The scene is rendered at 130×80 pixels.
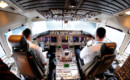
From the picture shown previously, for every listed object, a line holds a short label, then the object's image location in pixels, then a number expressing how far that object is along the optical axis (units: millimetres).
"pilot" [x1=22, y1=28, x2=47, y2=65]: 2008
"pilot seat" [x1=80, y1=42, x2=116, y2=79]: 1572
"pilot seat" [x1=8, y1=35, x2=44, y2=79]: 1433
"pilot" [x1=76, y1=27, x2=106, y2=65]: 1952
